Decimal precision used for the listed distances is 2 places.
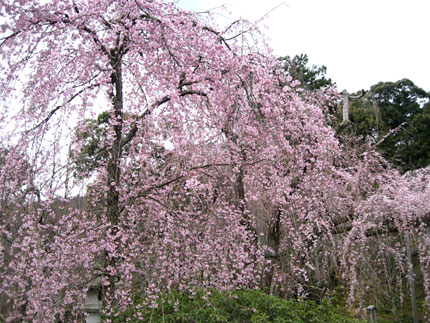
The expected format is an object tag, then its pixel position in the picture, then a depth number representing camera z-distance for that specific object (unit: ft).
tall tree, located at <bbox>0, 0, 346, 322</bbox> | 9.88
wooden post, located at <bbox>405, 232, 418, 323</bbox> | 20.07
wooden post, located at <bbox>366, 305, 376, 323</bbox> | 17.41
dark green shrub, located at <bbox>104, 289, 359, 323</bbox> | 10.41
